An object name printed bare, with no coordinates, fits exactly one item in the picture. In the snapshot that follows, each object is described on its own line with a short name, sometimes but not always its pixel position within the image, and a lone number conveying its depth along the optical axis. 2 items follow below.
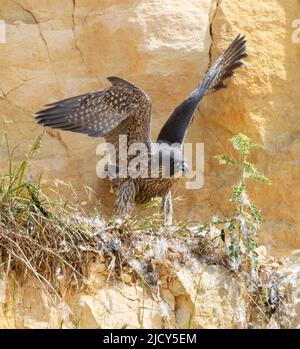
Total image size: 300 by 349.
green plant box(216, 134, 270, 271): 11.64
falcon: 12.73
